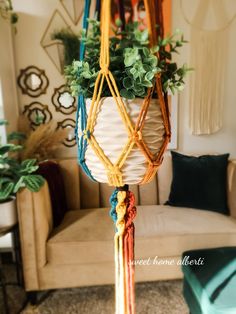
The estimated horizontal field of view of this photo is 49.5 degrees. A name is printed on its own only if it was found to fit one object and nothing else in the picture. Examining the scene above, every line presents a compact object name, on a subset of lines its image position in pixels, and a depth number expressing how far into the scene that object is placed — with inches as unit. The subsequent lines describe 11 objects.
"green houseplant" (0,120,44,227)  55.4
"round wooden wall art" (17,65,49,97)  85.4
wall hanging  86.1
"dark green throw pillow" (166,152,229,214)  73.4
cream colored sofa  58.9
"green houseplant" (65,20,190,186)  20.9
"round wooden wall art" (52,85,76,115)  87.4
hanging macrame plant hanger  21.4
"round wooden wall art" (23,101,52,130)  87.8
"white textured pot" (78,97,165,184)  21.8
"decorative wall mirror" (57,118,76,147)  89.7
